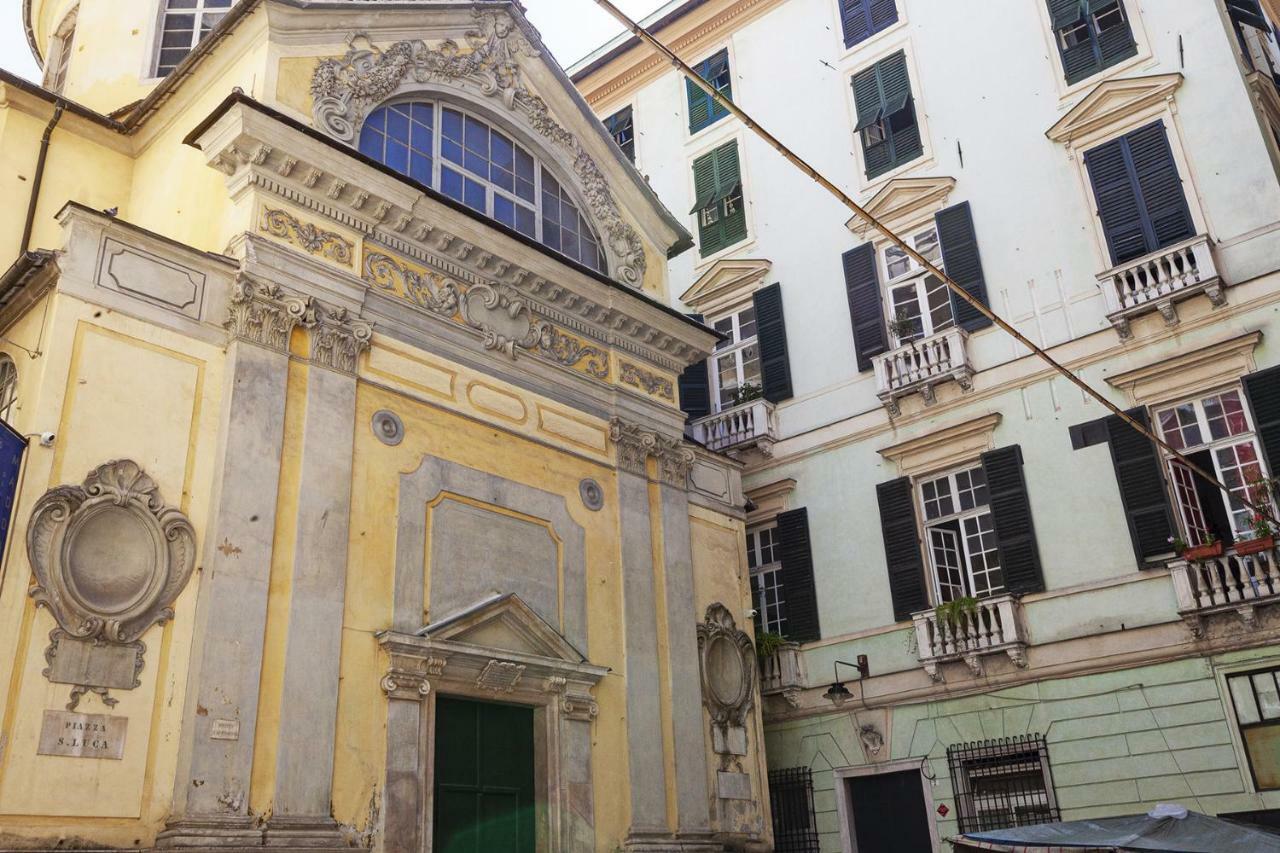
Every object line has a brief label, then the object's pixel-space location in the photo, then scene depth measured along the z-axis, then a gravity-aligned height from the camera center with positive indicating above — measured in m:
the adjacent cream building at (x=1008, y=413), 13.46 +5.59
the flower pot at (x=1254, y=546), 12.53 +3.02
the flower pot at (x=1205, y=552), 12.97 +3.09
